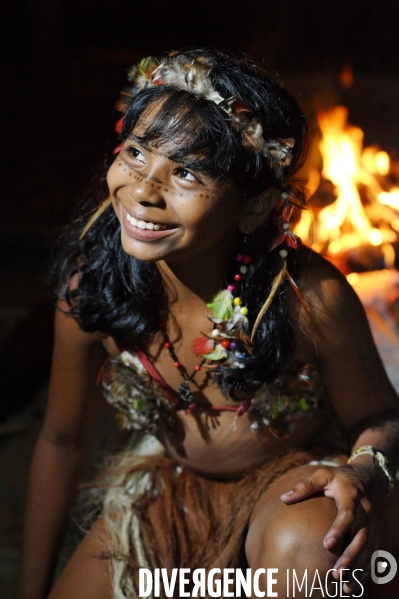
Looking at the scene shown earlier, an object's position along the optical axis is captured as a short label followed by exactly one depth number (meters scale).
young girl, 1.11
